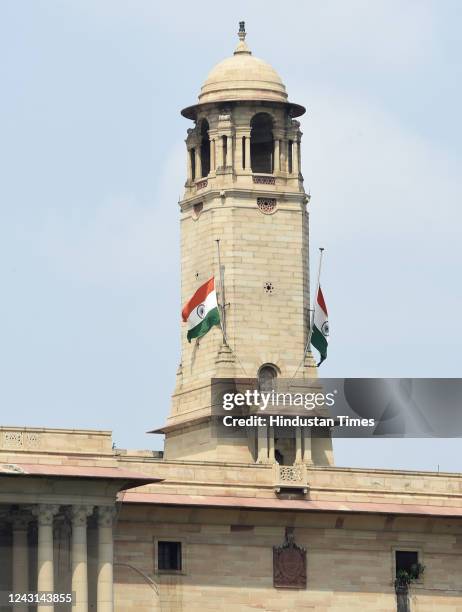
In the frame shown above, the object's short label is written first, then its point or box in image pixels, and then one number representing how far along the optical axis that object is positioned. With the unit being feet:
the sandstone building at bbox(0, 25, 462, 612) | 416.46
